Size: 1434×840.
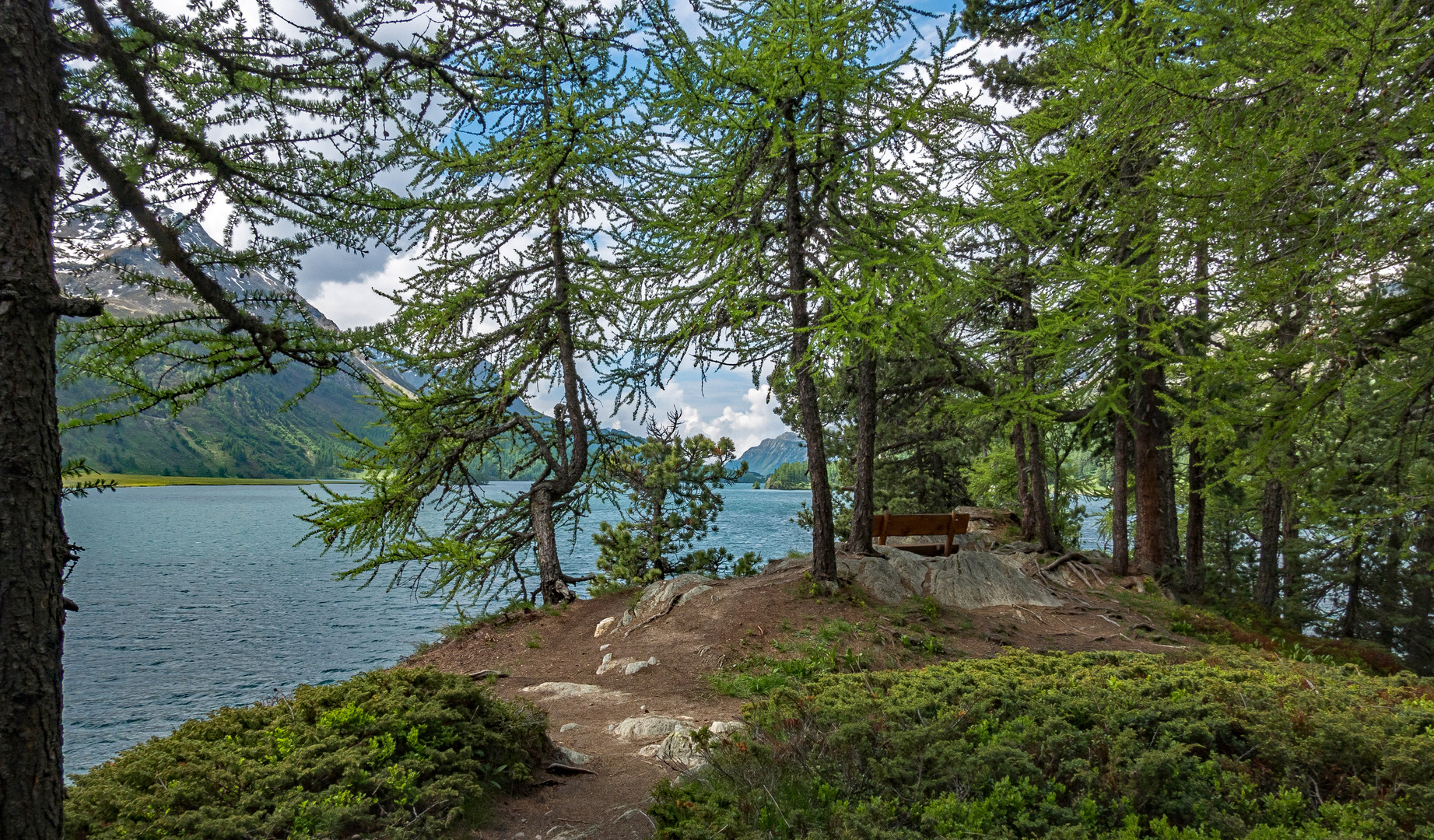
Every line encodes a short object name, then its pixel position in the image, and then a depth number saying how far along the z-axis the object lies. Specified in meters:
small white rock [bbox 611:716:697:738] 5.53
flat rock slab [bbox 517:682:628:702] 6.91
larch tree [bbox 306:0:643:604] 9.16
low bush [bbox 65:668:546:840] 3.03
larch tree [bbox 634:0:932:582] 7.50
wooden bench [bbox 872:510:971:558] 11.41
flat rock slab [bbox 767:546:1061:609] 9.59
